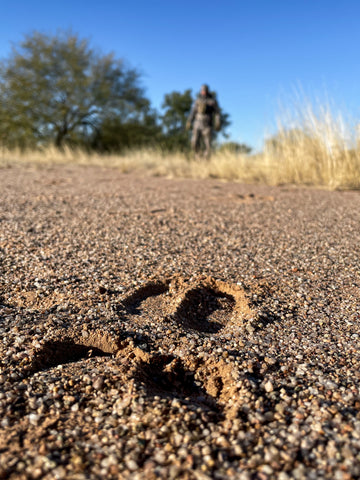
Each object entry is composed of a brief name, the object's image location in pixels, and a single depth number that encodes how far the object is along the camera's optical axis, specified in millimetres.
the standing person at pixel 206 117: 8895
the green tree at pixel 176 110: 18312
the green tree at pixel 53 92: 13126
